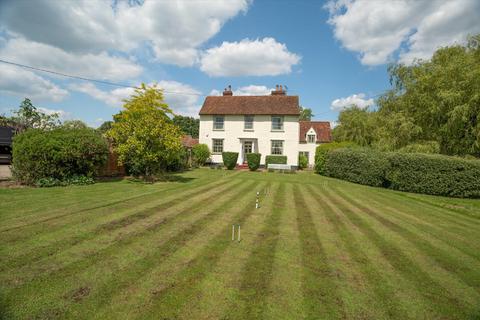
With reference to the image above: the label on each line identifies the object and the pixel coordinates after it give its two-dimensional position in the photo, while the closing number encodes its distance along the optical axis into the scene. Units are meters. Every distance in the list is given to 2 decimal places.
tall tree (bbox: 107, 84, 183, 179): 14.53
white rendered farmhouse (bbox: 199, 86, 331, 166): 29.62
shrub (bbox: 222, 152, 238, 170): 25.98
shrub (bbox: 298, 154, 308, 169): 31.92
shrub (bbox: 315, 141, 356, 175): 24.41
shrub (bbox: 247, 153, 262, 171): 25.85
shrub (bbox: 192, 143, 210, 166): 27.85
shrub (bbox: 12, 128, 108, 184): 11.68
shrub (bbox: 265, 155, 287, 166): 28.25
